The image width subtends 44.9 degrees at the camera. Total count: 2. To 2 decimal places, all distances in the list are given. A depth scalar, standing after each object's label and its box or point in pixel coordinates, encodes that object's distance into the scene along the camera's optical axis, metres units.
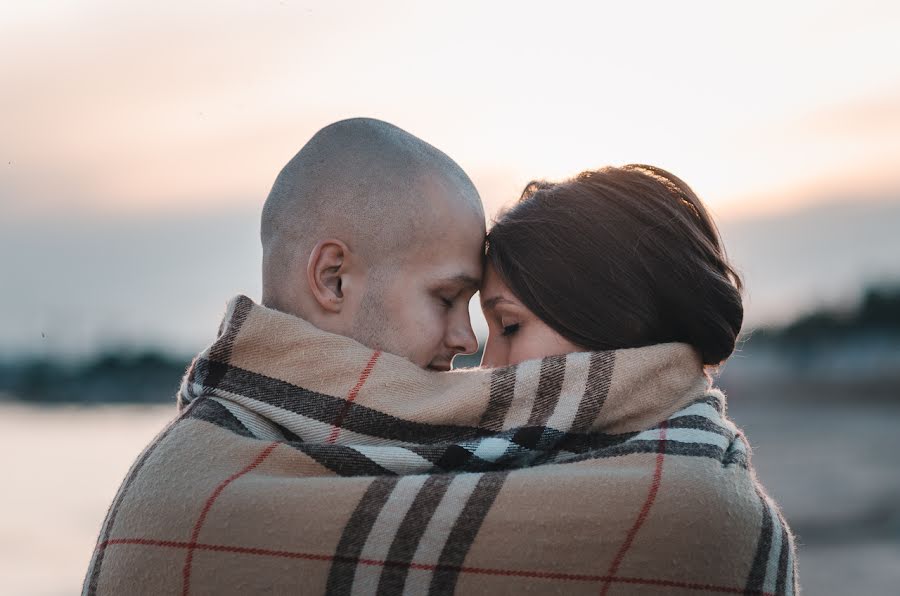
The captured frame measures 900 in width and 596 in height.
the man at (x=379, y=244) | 2.35
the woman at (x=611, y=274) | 2.32
